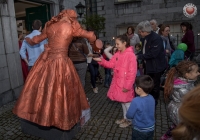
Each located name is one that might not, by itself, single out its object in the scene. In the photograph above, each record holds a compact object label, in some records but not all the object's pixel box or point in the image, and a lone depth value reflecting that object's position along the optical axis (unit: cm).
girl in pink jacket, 313
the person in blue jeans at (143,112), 228
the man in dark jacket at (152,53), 365
